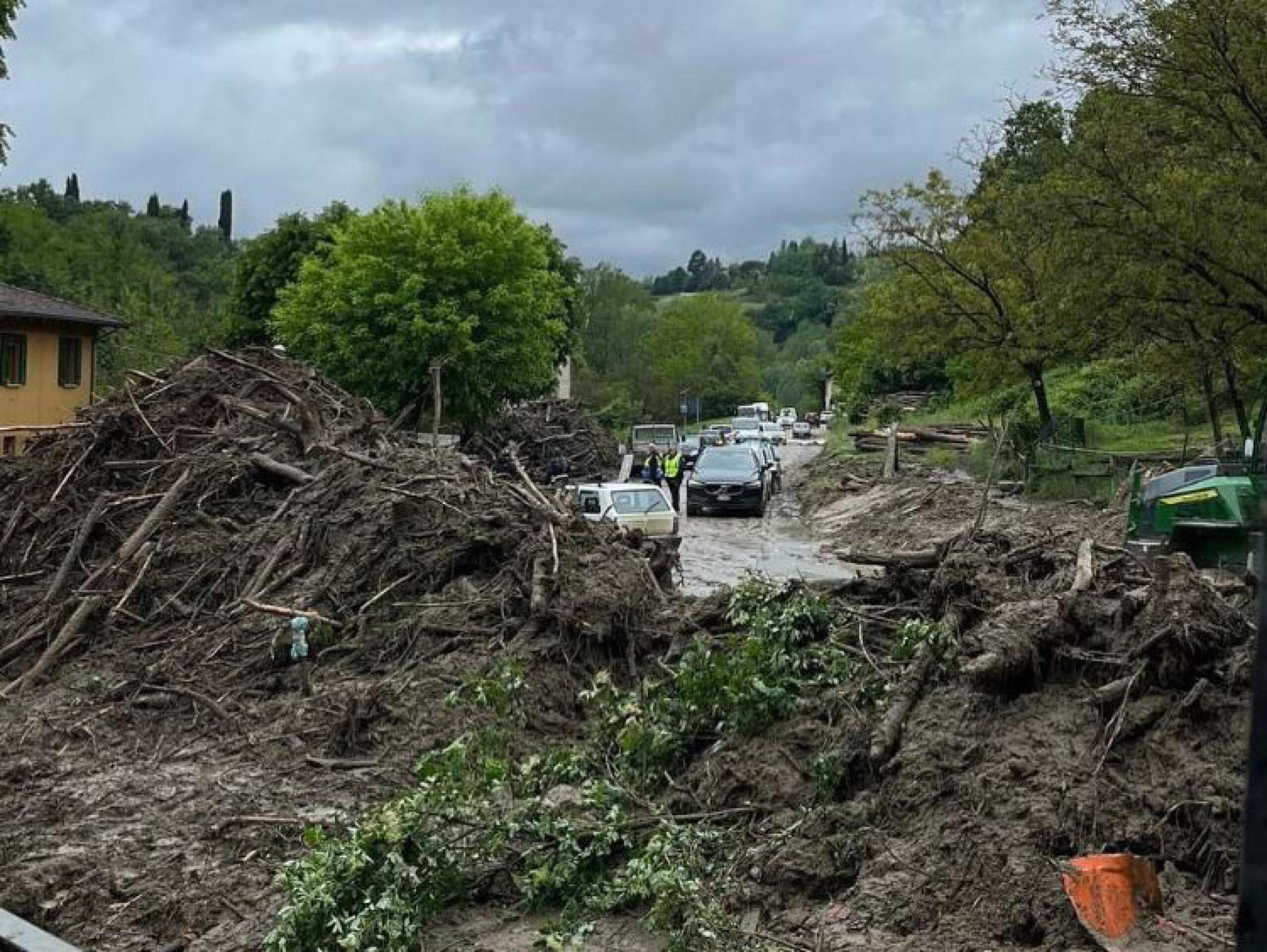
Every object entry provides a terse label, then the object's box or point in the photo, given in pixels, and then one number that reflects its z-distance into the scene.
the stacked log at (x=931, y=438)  44.81
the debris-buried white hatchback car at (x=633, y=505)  23.44
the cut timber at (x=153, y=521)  15.73
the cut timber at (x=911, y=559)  11.04
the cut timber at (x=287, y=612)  13.59
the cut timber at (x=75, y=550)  15.67
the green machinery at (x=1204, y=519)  13.99
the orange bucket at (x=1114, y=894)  5.97
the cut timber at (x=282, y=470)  16.88
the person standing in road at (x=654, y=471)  33.97
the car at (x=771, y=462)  41.66
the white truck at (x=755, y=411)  95.46
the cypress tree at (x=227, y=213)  157.50
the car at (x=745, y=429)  59.06
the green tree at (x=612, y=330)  120.19
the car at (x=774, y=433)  72.11
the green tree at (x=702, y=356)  119.00
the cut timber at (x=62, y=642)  14.02
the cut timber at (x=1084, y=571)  9.00
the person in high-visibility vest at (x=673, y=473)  34.00
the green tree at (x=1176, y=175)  21.61
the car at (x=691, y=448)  53.09
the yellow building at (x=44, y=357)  36.50
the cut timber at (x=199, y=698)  12.39
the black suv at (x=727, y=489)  33.84
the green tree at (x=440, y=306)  37.81
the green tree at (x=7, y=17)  25.89
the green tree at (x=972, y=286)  32.97
